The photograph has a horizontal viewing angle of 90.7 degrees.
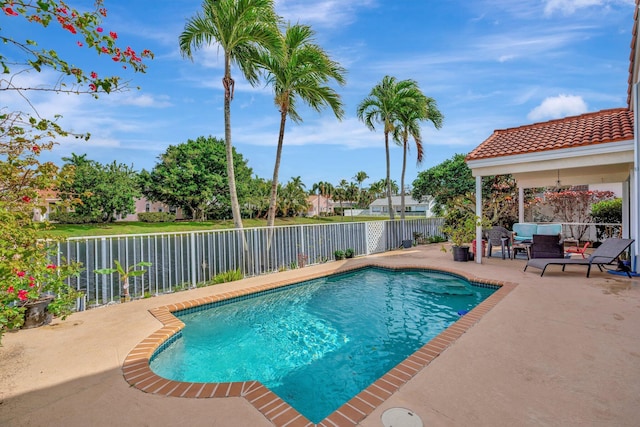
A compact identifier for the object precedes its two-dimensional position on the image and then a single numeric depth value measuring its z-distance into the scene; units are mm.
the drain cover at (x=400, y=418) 2320
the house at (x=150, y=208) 46000
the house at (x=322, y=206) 70669
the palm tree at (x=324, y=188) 68000
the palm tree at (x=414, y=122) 13859
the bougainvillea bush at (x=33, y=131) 2227
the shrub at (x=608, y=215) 13018
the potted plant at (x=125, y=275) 5763
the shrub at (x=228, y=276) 7390
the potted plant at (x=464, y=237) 9703
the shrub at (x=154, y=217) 38938
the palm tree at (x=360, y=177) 69688
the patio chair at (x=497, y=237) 10617
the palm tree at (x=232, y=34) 7594
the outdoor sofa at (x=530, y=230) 10844
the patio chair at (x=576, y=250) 9587
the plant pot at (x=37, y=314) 4344
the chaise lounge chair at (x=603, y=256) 7070
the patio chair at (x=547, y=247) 8547
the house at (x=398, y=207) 57919
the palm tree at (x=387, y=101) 13642
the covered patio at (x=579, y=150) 7176
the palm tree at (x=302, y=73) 9172
